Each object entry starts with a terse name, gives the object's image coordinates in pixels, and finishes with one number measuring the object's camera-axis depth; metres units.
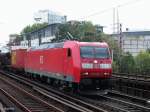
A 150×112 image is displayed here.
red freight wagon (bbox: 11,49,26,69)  40.38
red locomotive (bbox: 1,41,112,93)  20.89
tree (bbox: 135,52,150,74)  30.76
